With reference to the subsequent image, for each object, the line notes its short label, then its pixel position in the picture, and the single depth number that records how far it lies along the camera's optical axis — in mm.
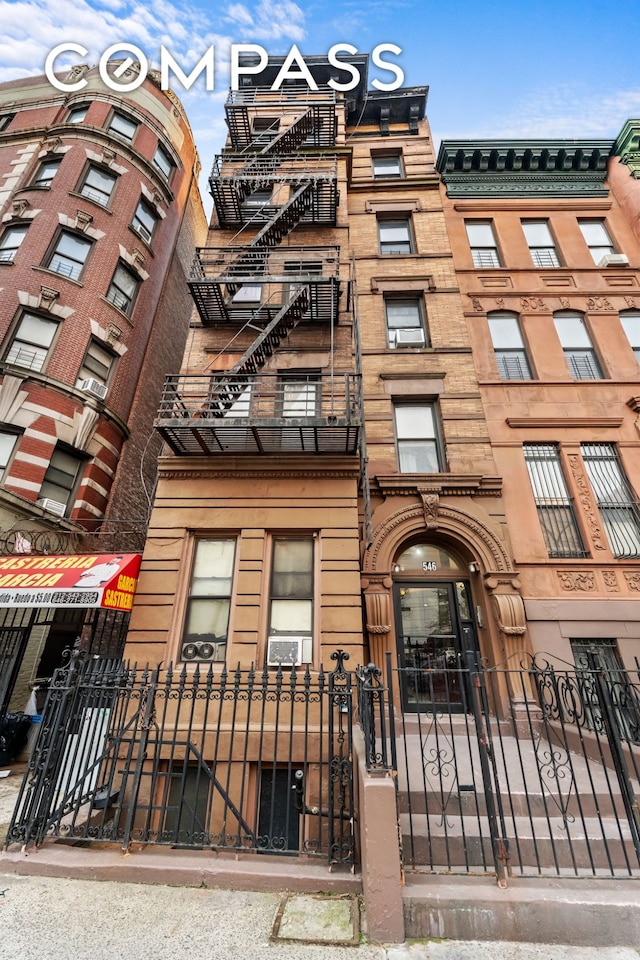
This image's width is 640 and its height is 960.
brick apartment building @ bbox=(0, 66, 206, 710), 10992
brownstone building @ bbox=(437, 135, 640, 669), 9406
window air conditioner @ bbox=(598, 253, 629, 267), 13320
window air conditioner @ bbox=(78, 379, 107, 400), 12586
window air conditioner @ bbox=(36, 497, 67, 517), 11039
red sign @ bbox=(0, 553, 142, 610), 7141
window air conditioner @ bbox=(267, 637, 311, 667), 7391
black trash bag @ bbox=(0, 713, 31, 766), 8117
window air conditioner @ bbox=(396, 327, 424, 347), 12070
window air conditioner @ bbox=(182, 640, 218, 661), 7664
